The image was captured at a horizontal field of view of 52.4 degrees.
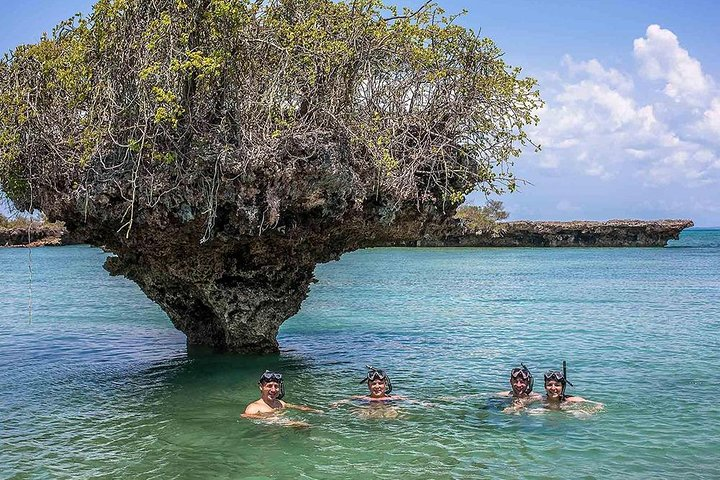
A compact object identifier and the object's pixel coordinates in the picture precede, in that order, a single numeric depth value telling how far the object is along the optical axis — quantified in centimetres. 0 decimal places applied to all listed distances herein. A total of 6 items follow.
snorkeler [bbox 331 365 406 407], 1302
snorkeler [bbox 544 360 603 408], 1277
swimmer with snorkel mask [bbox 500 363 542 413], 1291
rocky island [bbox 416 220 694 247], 9256
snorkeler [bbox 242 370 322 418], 1237
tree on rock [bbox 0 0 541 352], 1266
